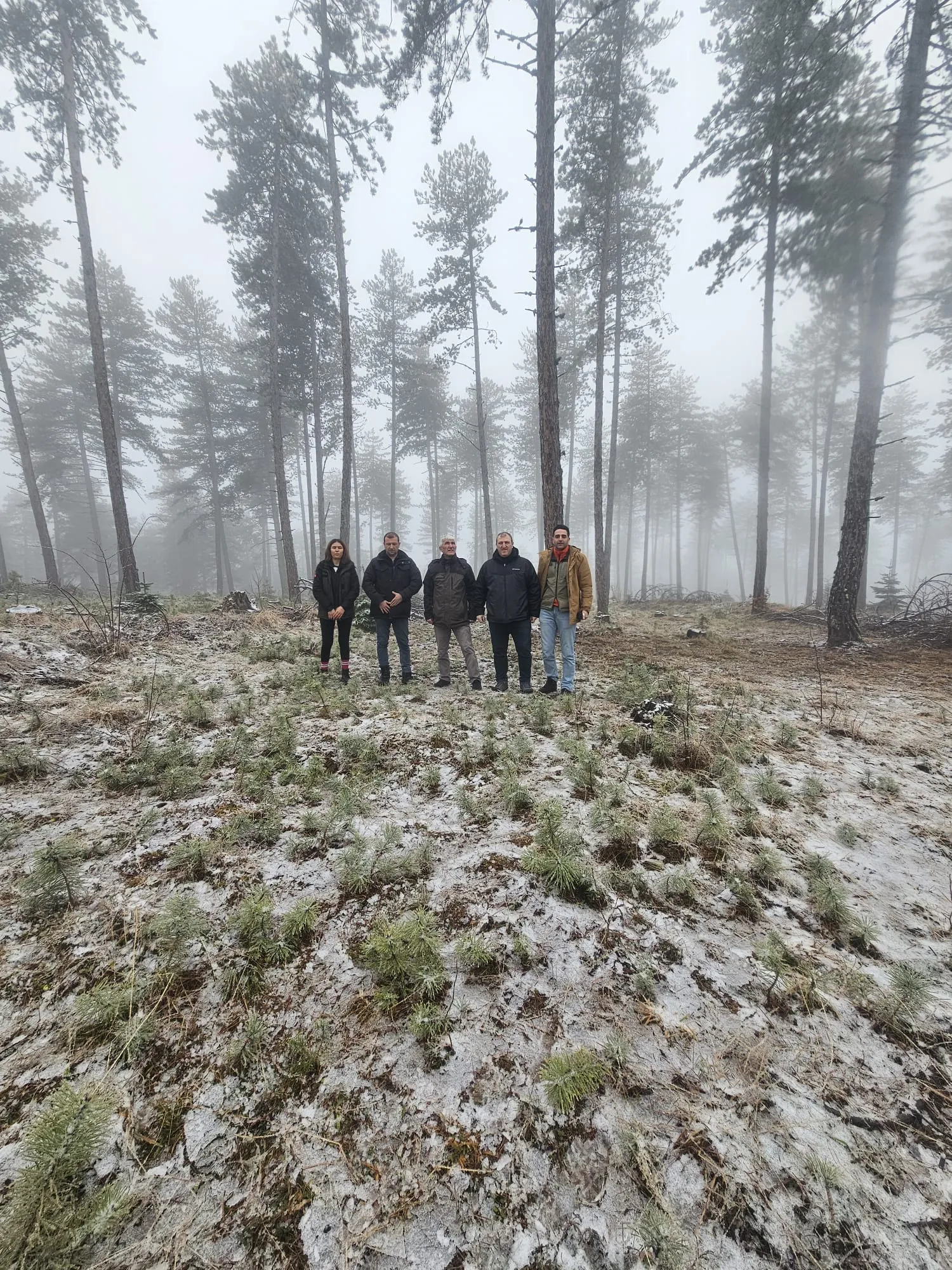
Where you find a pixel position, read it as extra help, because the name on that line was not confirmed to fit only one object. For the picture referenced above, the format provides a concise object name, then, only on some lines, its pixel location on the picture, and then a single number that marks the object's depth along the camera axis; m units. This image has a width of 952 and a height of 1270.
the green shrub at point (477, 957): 2.26
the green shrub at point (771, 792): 3.59
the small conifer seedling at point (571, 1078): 1.70
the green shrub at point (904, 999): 2.03
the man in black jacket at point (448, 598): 6.70
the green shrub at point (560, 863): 2.68
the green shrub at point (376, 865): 2.80
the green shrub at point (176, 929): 2.32
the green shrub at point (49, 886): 2.58
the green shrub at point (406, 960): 2.12
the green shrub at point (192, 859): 2.89
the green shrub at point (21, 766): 3.79
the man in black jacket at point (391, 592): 6.83
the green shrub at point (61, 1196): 1.31
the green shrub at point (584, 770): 3.65
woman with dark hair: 7.02
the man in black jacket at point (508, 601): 6.44
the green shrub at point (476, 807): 3.44
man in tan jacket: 6.23
